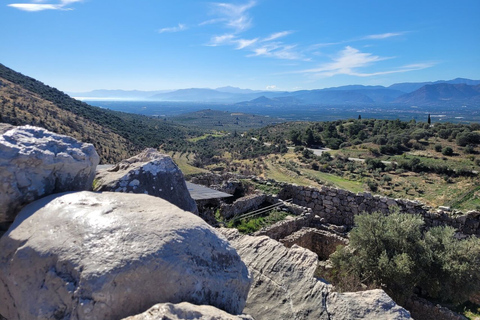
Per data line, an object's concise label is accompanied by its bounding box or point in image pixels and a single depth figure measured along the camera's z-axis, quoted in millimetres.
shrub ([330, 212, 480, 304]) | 7871
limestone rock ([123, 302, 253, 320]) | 2439
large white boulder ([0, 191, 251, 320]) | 2670
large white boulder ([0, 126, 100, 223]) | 3545
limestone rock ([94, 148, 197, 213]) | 4660
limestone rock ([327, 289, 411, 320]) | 3689
